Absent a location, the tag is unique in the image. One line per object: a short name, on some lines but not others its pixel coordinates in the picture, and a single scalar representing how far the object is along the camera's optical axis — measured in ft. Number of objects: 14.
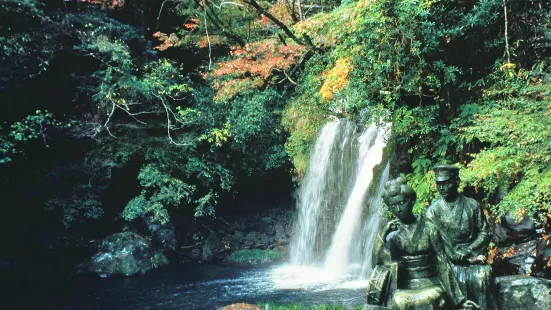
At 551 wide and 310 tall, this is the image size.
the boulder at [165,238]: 46.57
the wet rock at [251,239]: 51.34
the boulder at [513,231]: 19.85
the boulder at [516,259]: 18.94
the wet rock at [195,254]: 48.67
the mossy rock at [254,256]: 47.09
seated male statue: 11.34
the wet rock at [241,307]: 21.99
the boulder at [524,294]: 12.46
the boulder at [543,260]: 17.58
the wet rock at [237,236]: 51.29
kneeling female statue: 10.31
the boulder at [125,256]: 41.65
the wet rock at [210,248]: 48.32
